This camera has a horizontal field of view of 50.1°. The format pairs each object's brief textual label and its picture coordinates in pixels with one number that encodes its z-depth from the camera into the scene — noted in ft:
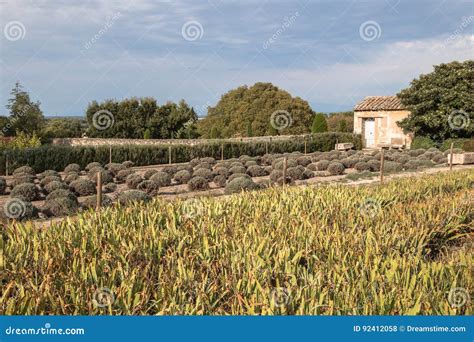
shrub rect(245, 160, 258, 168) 87.53
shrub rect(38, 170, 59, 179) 71.25
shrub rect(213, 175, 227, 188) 66.64
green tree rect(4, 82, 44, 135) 129.08
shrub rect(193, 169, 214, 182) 70.64
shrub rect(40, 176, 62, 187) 61.88
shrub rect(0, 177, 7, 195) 58.73
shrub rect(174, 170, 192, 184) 70.23
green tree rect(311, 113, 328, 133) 140.87
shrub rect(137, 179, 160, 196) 60.04
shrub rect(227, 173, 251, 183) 65.45
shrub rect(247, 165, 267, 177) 79.15
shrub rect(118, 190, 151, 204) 47.19
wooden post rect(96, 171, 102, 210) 33.04
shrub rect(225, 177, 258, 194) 54.95
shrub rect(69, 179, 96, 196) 59.06
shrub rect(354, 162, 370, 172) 84.22
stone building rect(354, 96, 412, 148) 126.11
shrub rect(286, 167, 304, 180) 71.01
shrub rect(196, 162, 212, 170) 80.88
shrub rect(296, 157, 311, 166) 90.79
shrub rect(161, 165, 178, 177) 76.54
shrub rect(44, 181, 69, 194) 56.85
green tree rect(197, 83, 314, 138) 176.45
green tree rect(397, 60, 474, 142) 108.88
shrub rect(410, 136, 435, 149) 112.47
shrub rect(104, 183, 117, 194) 63.21
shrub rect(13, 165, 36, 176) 74.59
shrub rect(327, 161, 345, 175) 80.33
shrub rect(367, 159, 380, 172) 84.48
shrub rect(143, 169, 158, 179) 72.47
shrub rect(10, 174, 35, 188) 63.93
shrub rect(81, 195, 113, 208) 46.30
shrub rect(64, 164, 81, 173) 81.31
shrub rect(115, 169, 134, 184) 74.13
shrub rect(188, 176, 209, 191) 63.10
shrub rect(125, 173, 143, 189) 65.31
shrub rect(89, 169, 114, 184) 69.35
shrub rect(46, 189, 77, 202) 48.83
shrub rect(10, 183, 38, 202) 53.50
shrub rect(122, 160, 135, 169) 90.52
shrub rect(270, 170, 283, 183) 68.69
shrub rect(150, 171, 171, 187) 66.95
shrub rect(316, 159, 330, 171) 86.22
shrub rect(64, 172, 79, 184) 66.72
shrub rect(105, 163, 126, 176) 80.43
